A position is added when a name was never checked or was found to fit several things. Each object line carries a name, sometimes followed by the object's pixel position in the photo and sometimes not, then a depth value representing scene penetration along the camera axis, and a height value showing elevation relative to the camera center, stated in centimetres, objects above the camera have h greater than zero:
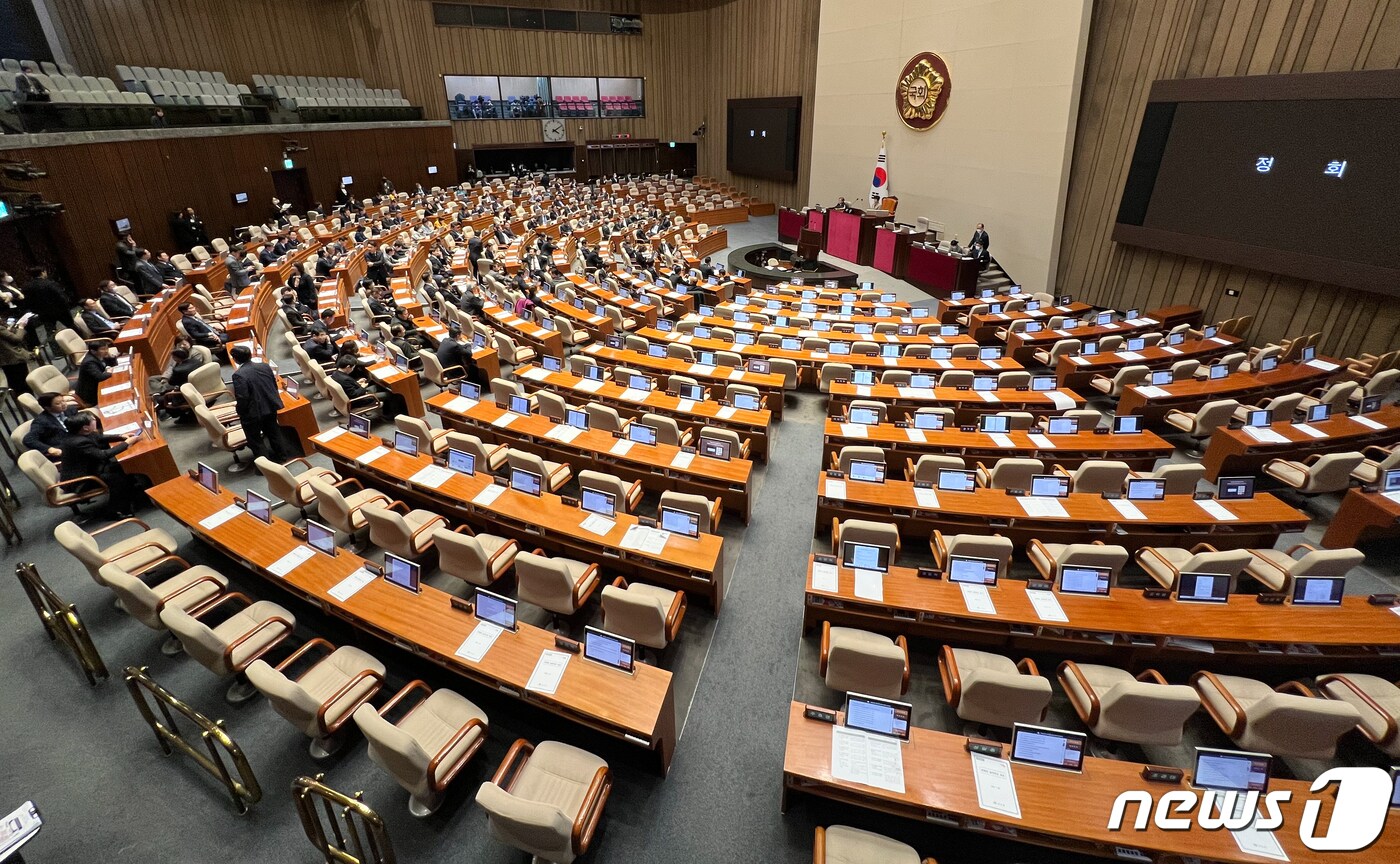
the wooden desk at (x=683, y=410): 795 -318
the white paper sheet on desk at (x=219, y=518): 552 -307
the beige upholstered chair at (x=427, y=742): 342 -341
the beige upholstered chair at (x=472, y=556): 515 -328
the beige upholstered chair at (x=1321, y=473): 653 -328
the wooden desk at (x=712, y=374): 920 -317
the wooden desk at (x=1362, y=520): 585 -332
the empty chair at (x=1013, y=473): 642 -314
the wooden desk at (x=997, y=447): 720 -320
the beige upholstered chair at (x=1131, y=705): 370 -332
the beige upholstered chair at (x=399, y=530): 543 -324
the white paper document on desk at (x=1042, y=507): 582 -316
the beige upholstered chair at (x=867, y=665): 412 -325
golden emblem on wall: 1799 +173
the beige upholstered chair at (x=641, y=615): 459 -332
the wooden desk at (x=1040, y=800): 306 -320
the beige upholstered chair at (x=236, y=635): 416 -333
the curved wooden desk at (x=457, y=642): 383 -317
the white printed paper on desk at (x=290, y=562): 498 -311
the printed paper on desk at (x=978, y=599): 462 -317
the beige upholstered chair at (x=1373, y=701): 388 -341
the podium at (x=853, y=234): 1914 -241
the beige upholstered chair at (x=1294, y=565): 473 -321
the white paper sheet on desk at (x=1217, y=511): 571 -316
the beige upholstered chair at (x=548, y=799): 303 -343
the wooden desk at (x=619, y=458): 671 -324
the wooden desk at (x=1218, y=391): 874 -318
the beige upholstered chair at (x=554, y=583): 484 -328
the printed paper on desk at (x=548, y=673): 395 -317
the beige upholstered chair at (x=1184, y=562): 482 -331
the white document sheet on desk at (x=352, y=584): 474 -313
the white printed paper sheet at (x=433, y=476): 630 -310
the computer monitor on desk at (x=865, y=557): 507 -310
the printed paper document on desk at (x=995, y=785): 324 -320
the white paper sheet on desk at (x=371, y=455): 663 -305
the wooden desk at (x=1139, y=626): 443 -320
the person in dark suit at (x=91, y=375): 805 -269
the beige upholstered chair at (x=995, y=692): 382 -329
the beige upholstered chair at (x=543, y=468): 649 -310
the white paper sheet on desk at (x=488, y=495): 604 -315
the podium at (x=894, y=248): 1789 -259
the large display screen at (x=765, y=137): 2622 +72
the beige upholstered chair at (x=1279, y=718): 355 -329
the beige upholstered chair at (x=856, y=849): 321 -341
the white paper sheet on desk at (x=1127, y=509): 580 -317
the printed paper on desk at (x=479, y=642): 421 -317
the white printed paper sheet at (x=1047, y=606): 456 -318
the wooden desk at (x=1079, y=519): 575 -325
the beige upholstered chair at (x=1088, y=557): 505 -313
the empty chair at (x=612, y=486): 604 -306
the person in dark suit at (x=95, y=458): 630 -292
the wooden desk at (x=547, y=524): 534 -321
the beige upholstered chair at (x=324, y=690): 377 -340
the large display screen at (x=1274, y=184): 955 -51
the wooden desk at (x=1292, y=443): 720 -319
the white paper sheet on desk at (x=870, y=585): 477 -318
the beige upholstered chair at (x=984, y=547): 511 -306
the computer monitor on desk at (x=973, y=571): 483 -307
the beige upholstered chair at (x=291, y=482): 600 -315
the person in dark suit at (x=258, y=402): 719 -274
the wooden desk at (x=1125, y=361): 1005 -321
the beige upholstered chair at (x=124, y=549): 482 -319
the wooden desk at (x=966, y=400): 850 -318
